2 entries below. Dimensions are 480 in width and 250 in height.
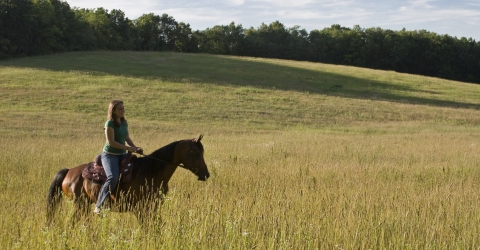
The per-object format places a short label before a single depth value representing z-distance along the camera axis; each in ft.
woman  23.58
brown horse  23.99
